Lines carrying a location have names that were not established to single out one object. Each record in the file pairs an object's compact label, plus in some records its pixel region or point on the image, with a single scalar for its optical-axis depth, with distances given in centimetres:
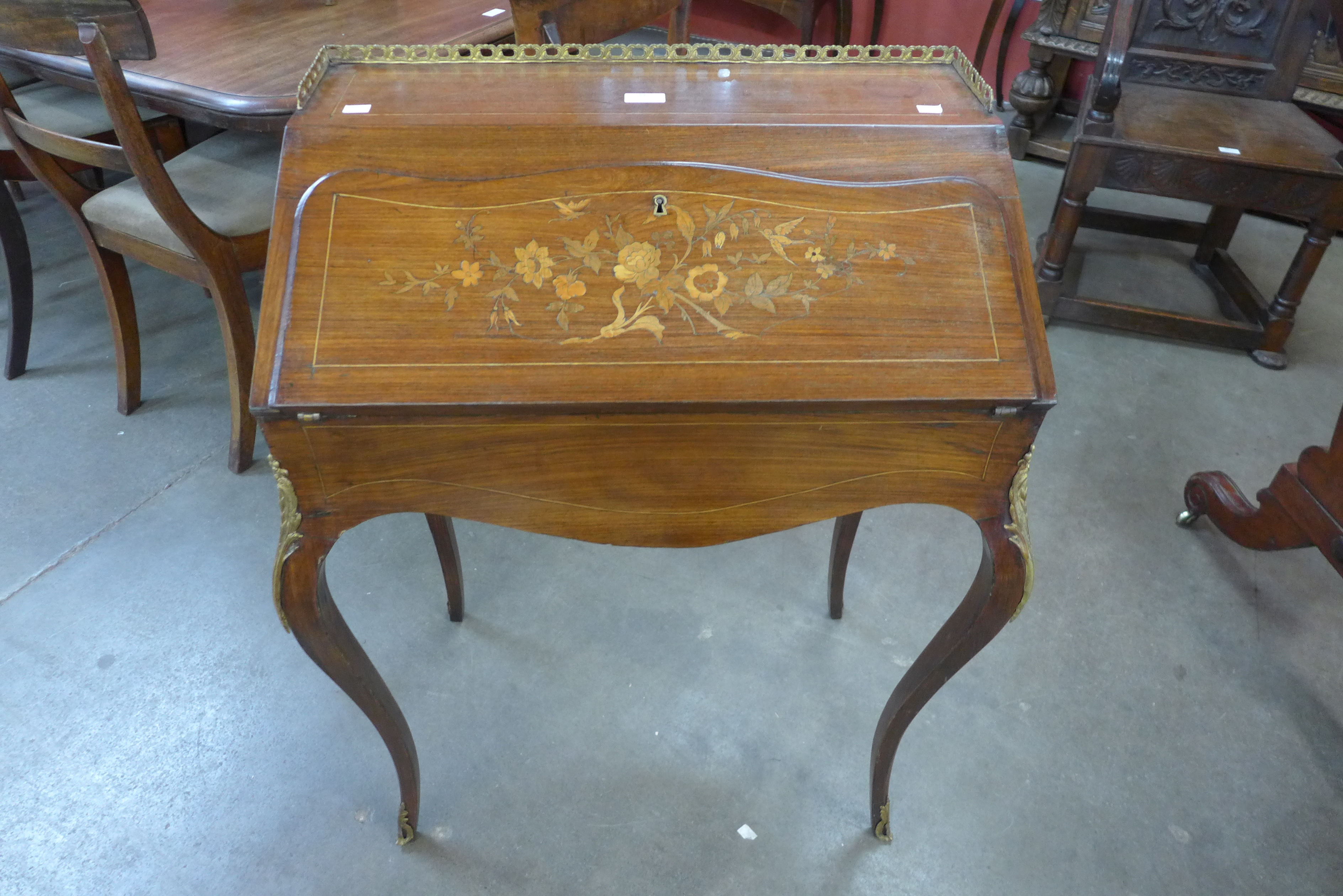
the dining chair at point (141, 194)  130
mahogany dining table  158
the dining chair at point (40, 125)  204
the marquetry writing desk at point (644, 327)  83
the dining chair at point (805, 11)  338
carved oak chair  210
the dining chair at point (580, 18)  143
